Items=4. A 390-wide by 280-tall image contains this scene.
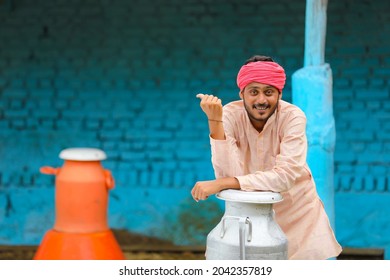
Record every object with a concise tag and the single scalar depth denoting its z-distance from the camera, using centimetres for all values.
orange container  896
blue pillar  797
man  551
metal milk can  553
